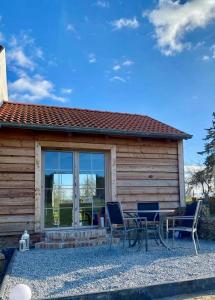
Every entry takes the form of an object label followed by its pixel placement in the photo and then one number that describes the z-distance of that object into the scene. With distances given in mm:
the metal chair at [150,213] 5717
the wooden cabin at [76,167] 5624
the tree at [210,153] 16460
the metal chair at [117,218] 4763
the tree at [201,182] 16813
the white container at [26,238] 5254
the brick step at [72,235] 5438
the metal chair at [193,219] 4529
